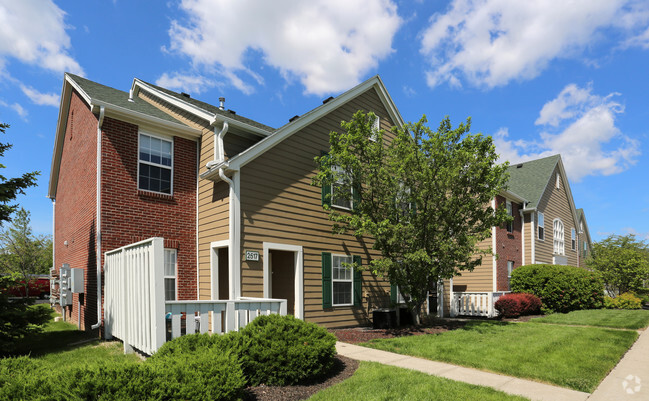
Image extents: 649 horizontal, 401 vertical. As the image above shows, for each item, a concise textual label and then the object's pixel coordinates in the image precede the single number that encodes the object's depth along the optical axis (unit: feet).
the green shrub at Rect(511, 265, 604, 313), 55.11
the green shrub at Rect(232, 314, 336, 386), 18.22
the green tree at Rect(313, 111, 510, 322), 33.86
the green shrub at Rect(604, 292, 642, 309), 63.57
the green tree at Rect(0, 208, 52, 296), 71.67
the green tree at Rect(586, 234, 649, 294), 73.10
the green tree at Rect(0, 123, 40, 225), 26.04
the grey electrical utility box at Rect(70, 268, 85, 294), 34.14
